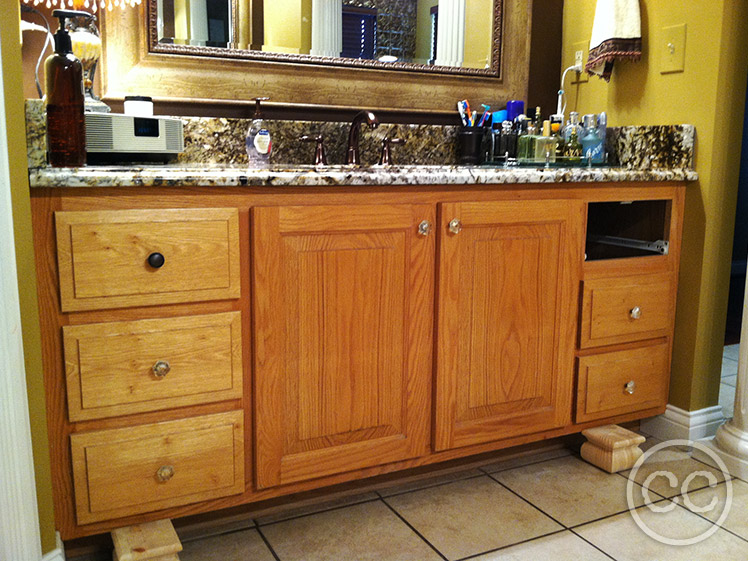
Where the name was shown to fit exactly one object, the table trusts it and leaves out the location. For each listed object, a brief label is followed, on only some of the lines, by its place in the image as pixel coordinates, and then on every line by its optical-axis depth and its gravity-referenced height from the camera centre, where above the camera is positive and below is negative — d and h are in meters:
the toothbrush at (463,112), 2.35 +0.09
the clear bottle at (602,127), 2.32 +0.04
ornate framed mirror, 1.92 +0.22
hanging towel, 2.21 +0.34
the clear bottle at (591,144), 2.31 -0.01
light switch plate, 2.12 +0.27
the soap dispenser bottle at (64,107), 1.46 +0.05
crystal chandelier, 1.78 +0.32
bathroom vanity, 1.40 -0.42
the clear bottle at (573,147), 2.31 -0.02
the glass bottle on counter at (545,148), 2.26 -0.03
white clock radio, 1.58 -0.01
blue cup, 2.39 +0.10
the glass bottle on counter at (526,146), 2.28 -0.02
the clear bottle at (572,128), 2.33 +0.04
